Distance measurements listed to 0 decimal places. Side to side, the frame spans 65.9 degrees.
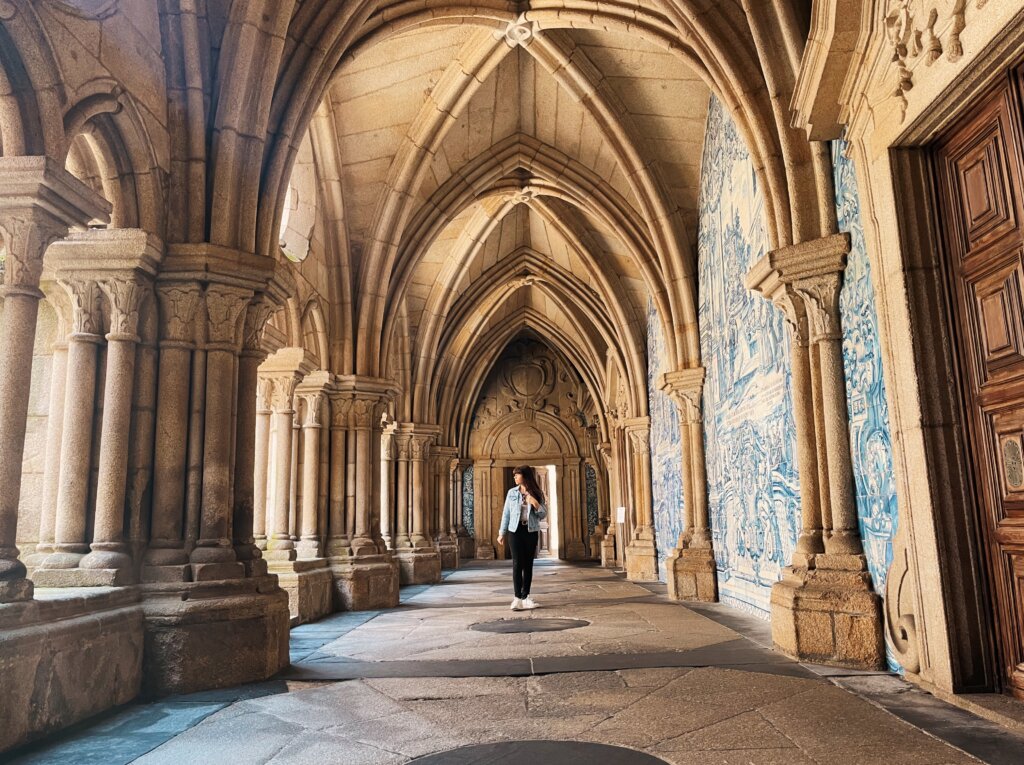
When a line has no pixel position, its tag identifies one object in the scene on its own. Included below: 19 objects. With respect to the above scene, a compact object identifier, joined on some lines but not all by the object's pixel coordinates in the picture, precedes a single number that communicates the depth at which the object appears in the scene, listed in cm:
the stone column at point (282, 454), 788
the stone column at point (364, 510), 809
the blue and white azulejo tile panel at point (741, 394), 594
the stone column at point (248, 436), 472
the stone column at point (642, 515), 1159
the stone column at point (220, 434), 445
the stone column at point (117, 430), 415
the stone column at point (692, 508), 827
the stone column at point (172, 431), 435
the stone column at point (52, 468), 435
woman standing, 703
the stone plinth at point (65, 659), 300
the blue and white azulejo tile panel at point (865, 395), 421
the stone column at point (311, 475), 810
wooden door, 308
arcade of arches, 336
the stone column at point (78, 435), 414
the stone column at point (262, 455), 789
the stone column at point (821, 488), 434
